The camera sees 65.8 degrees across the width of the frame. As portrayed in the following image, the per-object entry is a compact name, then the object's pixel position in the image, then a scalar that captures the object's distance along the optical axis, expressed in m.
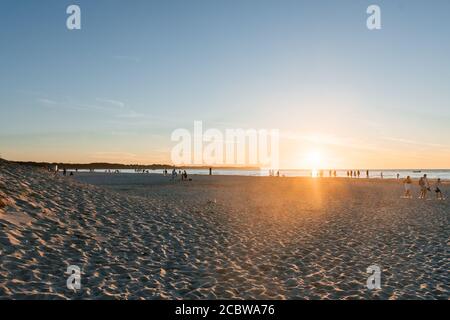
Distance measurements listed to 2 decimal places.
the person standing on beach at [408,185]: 33.78
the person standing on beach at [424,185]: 32.17
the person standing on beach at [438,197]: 31.82
